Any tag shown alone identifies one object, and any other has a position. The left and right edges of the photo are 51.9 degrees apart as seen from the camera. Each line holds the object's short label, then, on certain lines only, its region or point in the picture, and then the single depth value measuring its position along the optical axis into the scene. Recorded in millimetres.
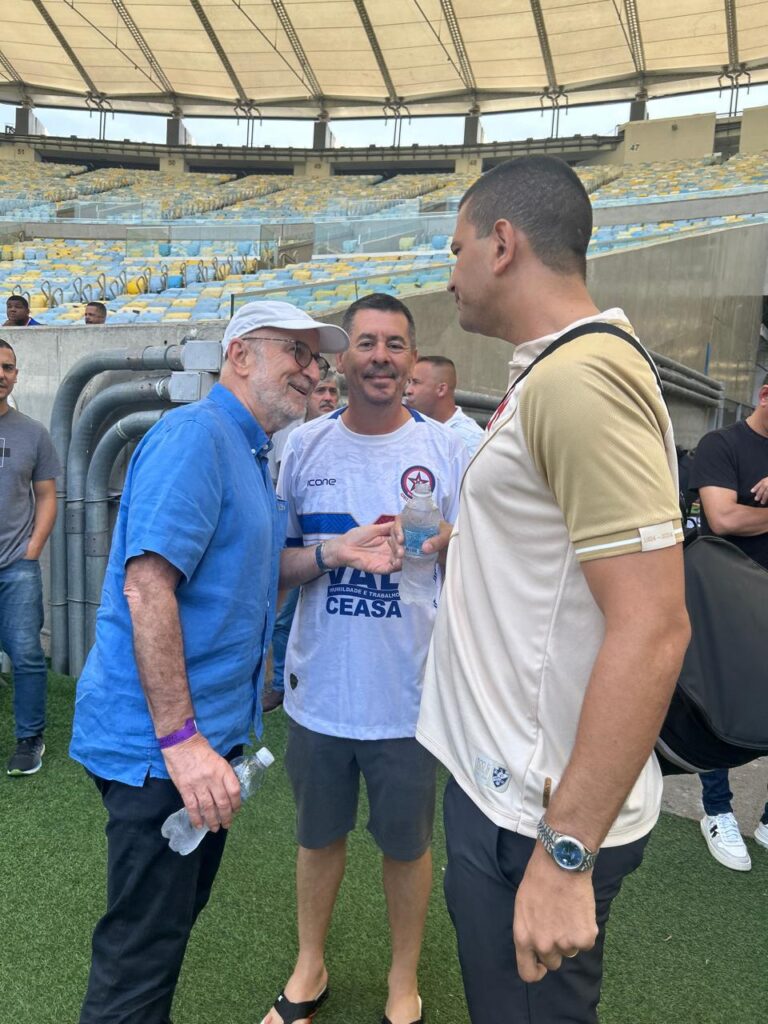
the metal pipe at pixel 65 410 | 4520
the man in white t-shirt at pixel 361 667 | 2367
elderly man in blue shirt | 1739
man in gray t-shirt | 4027
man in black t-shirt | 3322
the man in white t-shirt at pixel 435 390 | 4383
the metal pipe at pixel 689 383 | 10164
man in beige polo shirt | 1191
